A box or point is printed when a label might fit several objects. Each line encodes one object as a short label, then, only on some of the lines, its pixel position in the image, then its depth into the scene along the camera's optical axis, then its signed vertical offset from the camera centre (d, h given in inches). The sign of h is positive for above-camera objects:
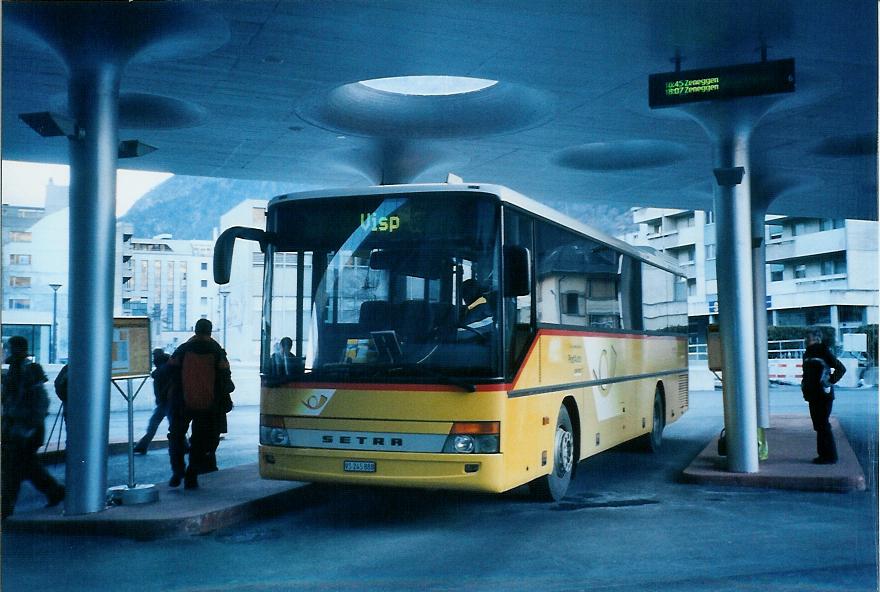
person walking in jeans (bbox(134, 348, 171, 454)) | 531.8 -26.4
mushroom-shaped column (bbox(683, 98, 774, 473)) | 452.1 +29.1
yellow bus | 312.2 +2.5
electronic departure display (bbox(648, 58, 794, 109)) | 391.5 +119.5
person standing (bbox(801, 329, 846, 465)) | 451.8 -24.4
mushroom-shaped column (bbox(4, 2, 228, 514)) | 346.6 +62.4
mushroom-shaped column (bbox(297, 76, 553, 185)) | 588.4 +164.0
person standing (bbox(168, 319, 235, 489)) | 387.9 -22.8
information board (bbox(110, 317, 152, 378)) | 377.1 -0.6
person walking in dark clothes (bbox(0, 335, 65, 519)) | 336.8 -27.2
